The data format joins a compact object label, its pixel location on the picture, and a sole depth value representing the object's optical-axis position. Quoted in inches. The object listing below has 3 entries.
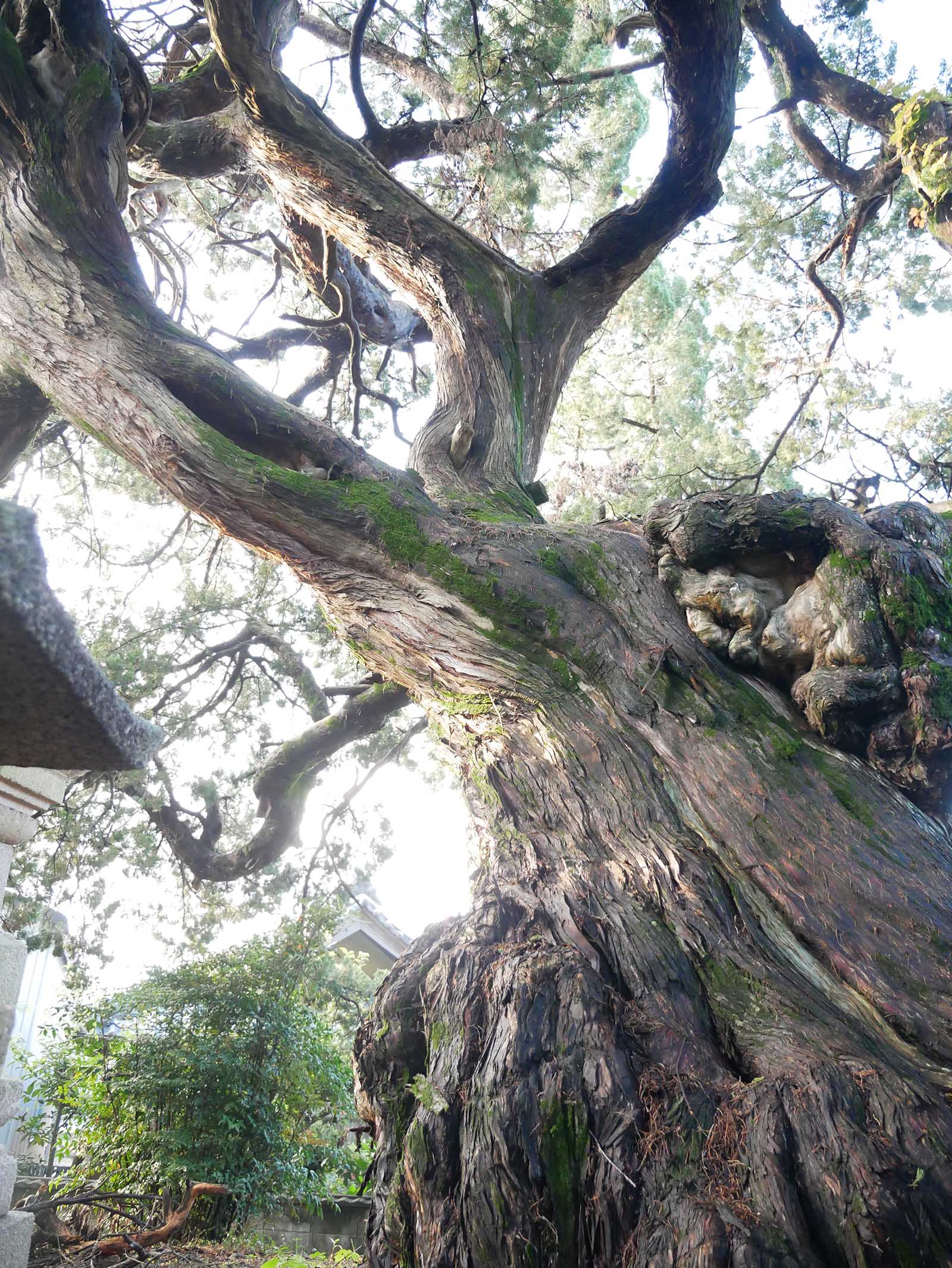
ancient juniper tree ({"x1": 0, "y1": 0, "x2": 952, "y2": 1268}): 75.4
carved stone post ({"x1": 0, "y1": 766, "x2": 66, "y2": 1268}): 113.4
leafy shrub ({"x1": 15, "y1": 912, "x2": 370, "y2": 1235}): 206.5
